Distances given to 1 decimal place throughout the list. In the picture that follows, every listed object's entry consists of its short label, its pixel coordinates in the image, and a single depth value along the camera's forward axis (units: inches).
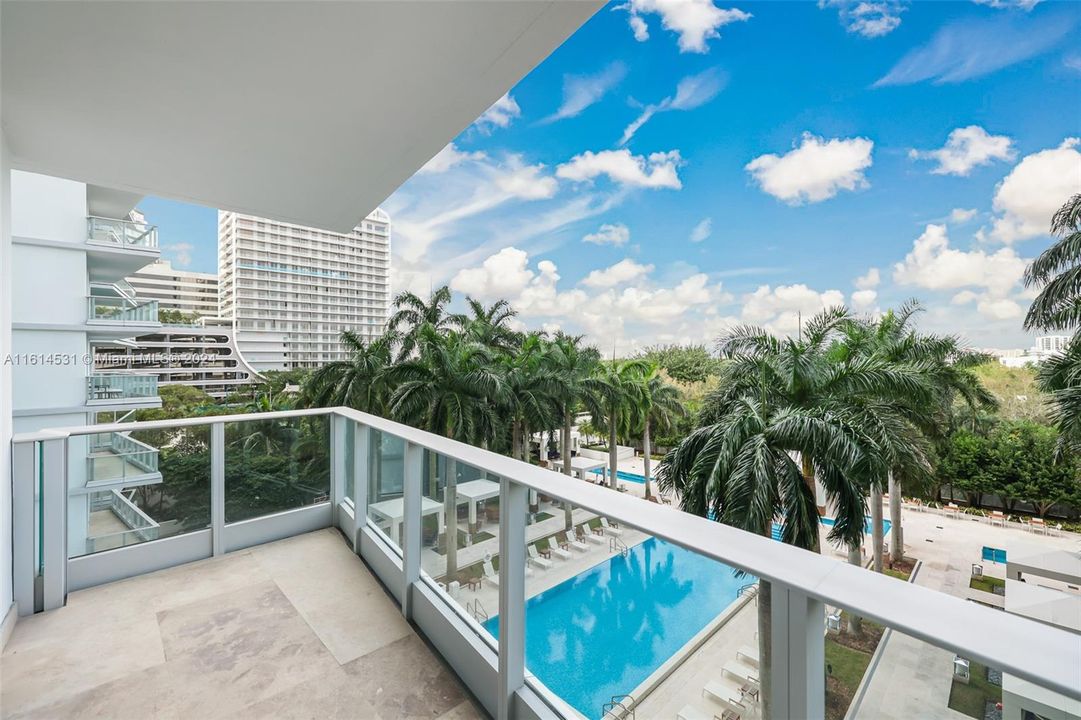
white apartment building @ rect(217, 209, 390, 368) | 1099.9
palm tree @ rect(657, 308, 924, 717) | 252.1
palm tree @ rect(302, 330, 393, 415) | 510.6
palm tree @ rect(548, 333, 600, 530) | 564.1
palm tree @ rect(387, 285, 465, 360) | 637.9
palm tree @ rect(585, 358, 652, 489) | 637.9
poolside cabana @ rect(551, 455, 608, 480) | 819.4
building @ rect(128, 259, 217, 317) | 1021.8
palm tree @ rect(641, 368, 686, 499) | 807.7
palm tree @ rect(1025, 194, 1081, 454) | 366.6
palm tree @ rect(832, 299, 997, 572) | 396.2
